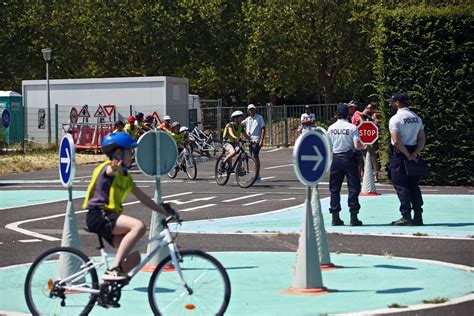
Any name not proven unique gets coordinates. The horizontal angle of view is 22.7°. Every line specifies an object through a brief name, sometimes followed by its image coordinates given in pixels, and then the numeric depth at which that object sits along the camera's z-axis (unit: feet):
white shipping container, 148.46
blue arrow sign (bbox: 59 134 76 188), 35.19
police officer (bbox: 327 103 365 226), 52.19
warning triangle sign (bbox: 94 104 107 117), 148.36
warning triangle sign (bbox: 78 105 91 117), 148.56
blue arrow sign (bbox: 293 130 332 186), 34.27
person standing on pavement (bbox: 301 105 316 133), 74.49
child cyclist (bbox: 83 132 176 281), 30.22
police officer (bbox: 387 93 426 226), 53.36
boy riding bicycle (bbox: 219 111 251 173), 85.35
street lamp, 145.64
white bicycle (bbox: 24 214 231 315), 29.12
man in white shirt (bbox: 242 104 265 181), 87.25
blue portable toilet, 140.56
